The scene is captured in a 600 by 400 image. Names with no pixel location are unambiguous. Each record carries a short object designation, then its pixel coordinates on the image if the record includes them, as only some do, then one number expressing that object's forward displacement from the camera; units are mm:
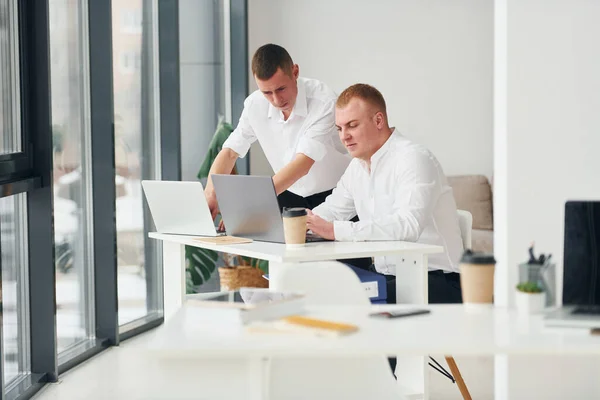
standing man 4426
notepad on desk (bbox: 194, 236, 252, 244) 3803
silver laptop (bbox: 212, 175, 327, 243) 3648
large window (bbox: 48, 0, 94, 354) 4672
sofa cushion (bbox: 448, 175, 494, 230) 7129
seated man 3678
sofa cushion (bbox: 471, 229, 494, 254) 6733
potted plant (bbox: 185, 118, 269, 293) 5984
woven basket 5961
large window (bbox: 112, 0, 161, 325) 5426
